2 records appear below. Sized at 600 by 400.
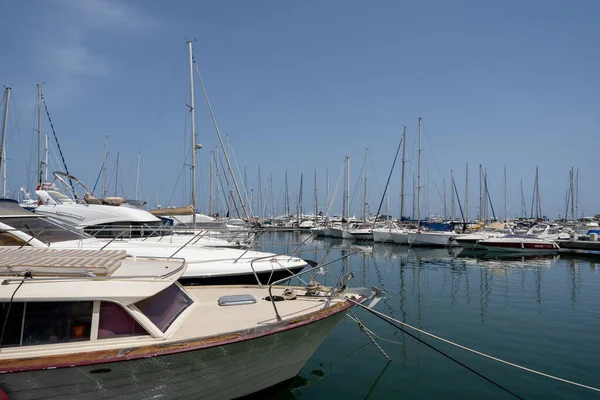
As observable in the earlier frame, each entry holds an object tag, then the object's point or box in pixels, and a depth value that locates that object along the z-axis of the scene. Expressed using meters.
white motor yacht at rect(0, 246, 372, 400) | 4.65
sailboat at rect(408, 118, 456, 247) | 37.44
